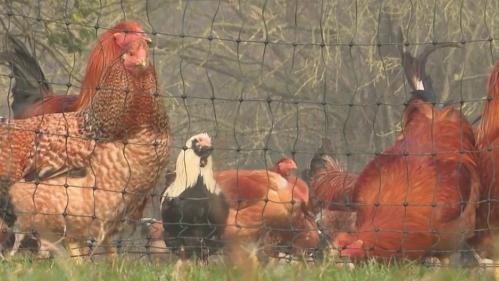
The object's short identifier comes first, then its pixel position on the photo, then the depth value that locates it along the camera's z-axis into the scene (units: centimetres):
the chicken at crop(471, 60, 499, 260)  1325
